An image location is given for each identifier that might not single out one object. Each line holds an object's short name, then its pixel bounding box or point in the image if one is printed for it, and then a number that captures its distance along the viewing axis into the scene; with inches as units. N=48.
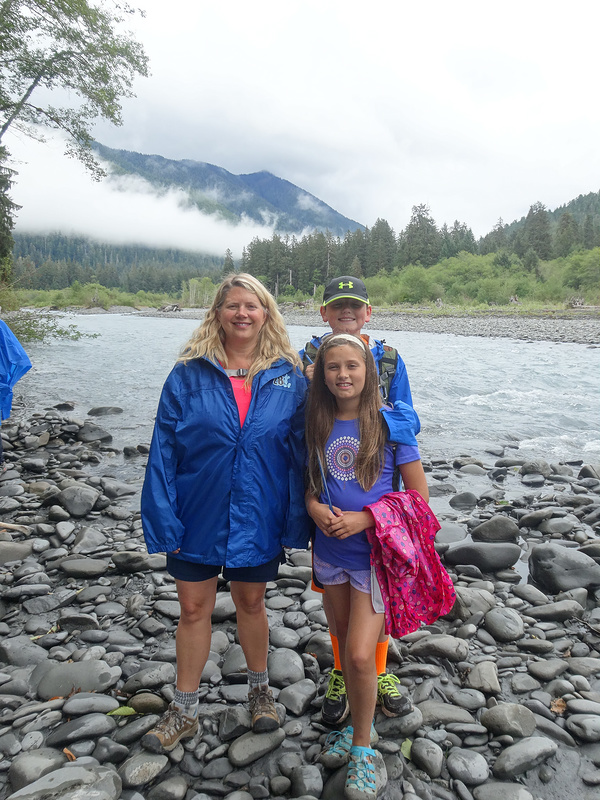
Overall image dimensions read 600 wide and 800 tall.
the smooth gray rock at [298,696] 121.7
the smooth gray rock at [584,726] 113.3
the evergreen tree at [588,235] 3303.4
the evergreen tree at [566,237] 3257.9
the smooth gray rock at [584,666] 139.3
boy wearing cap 116.8
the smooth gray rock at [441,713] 119.0
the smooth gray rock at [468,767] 103.0
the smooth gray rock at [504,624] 156.9
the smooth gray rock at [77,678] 128.0
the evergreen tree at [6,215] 661.9
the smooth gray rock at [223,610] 165.6
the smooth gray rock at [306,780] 99.1
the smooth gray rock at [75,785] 90.3
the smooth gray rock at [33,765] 97.0
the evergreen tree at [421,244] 3821.4
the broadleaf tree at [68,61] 499.5
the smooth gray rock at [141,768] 99.5
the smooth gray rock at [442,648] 144.2
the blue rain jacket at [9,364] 245.9
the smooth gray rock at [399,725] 113.8
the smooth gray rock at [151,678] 128.5
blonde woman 104.6
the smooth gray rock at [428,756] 104.7
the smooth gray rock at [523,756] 103.9
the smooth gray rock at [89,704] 118.3
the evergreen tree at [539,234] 3376.0
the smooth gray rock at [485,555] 207.6
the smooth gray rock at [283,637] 150.9
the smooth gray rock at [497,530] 233.9
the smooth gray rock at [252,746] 106.2
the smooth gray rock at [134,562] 196.4
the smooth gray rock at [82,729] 108.7
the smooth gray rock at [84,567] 192.2
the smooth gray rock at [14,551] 202.8
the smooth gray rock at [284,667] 133.3
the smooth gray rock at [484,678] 131.1
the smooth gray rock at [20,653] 141.3
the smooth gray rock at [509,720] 114.2
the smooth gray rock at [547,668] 136.9
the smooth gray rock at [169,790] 96.6
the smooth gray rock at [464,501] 287.9
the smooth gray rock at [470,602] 168.1
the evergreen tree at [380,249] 3887.8
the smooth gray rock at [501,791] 97.0
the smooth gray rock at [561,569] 188.9
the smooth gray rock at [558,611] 168.4
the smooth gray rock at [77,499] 255.2
